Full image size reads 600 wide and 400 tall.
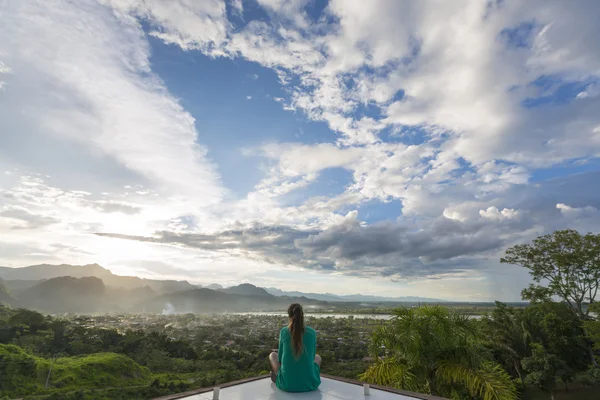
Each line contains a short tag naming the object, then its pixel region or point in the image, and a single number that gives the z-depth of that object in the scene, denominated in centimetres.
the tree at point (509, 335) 1337
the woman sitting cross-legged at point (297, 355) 295
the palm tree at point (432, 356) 477
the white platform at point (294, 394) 289
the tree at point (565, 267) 1346
